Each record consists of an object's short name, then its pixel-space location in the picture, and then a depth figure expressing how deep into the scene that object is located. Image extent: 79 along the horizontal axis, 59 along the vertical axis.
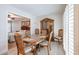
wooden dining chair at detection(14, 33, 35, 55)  1.11
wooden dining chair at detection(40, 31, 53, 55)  1.31
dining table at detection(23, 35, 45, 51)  1.26
